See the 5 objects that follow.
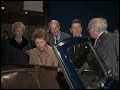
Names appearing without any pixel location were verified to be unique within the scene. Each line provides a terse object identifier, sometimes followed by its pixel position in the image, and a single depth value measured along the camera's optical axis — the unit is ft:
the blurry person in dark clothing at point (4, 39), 13.11
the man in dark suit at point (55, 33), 14.67
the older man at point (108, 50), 9.79
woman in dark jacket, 12.43
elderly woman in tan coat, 11.19
